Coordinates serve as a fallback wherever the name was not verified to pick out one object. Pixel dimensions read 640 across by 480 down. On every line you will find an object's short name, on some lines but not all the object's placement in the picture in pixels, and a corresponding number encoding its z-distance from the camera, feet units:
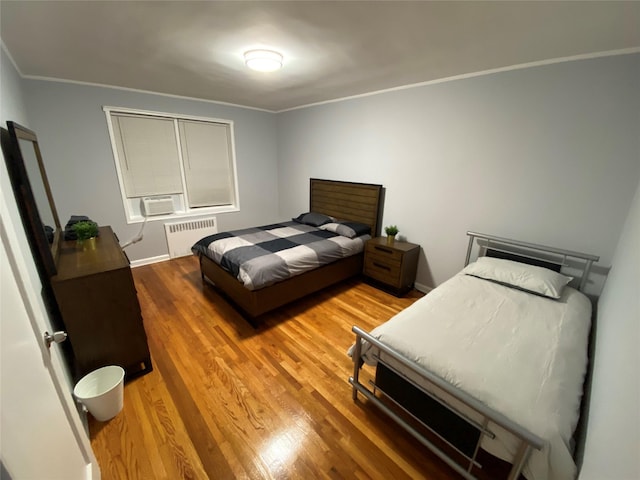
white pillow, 6.60
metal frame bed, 3.51
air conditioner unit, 12.08
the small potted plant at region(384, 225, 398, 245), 10.55
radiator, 12.98
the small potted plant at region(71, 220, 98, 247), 7.00
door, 1.99
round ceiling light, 6.57
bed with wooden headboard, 8.38
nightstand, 9.91
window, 11.29
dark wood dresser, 5.32
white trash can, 5.05
